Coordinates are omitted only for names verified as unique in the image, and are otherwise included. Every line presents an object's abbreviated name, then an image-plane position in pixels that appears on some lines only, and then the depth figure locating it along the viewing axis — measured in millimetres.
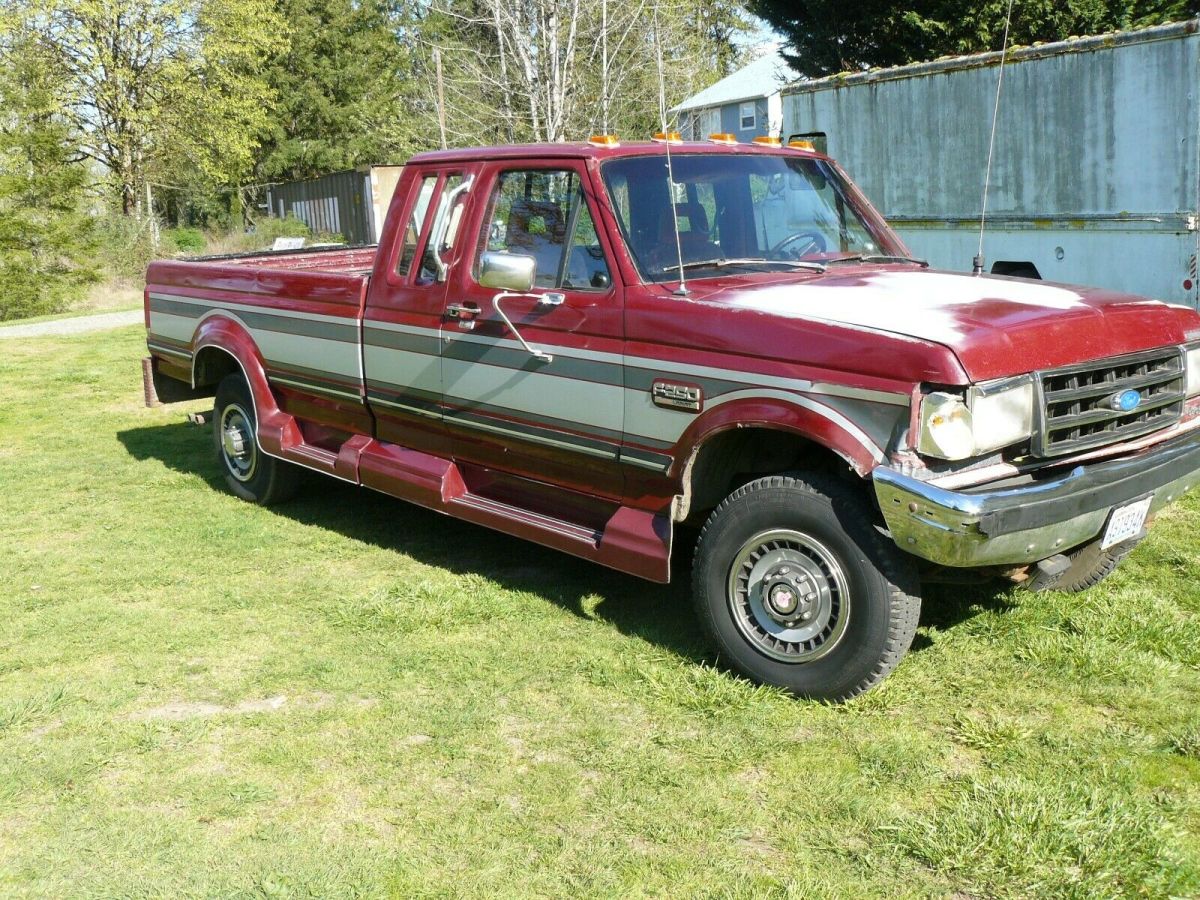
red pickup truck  4090
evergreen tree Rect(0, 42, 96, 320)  24000
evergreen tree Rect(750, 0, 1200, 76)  19828
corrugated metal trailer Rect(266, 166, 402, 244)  30422
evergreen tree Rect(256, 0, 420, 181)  49969
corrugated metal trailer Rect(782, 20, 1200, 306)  9164
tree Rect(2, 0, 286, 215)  35375
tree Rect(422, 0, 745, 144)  25516
